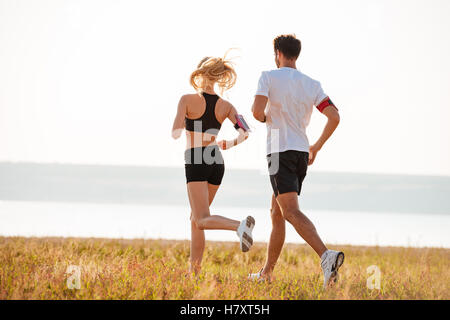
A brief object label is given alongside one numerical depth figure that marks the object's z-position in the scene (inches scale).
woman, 392.2
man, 363.9
